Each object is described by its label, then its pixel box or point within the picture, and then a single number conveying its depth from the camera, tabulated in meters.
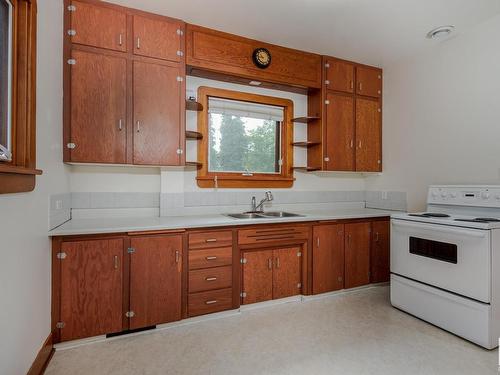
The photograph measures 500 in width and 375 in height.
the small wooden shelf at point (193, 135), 2.65
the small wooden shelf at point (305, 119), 3.18
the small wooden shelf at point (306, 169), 3.27
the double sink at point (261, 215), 2.80
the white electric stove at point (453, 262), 1.94
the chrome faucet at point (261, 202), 3.04
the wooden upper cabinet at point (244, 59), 2.57
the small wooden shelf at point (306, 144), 3.20
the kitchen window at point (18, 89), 1.33
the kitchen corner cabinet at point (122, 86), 2.19
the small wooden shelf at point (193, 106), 2.64
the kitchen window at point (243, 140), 2.92
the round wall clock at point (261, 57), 2.80
